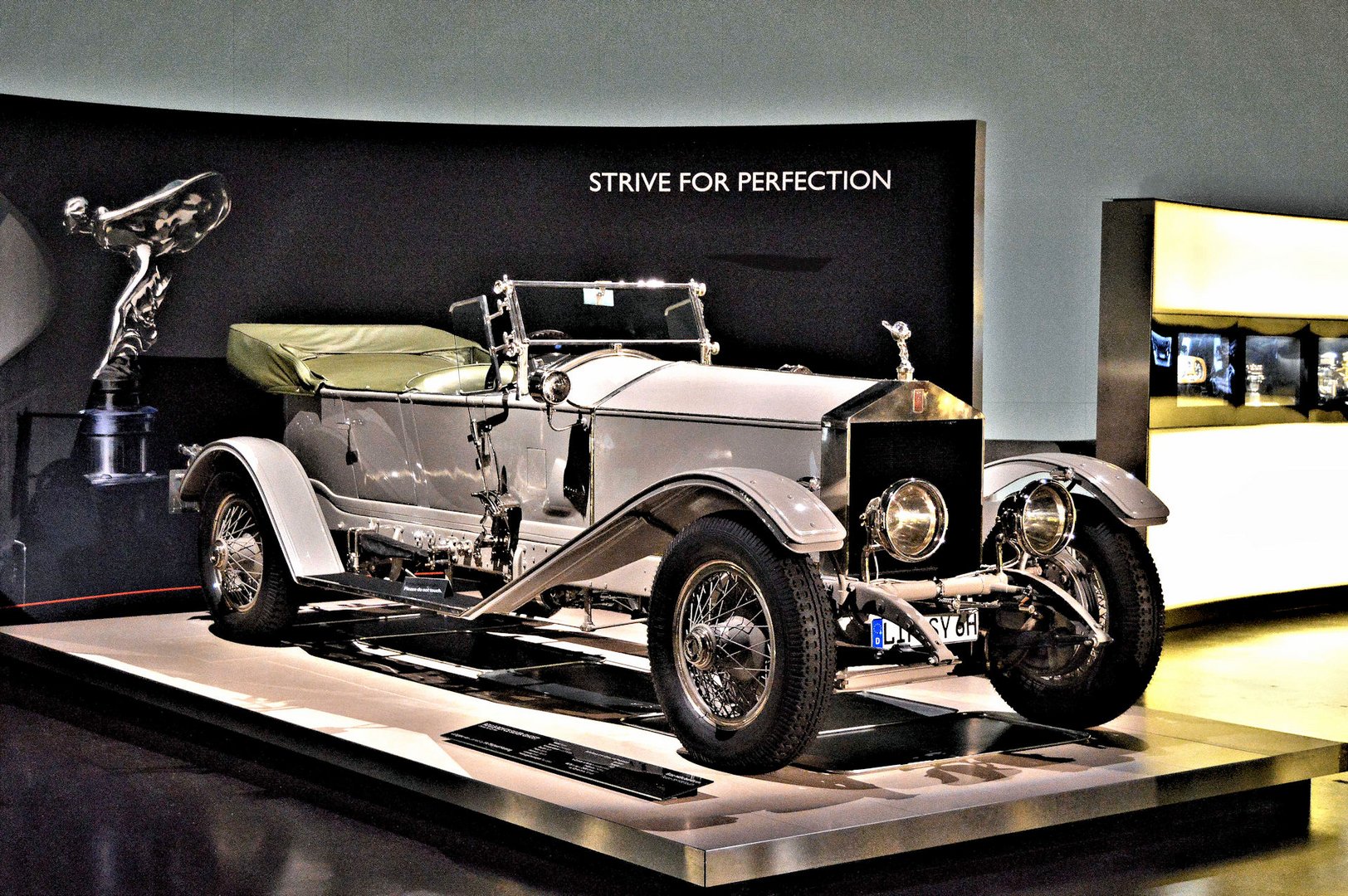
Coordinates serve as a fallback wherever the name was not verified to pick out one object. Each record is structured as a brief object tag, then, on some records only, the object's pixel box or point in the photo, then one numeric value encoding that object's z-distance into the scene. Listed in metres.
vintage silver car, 4.17
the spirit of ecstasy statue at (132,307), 7.30
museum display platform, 3.72
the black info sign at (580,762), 3.95
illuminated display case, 7.28
